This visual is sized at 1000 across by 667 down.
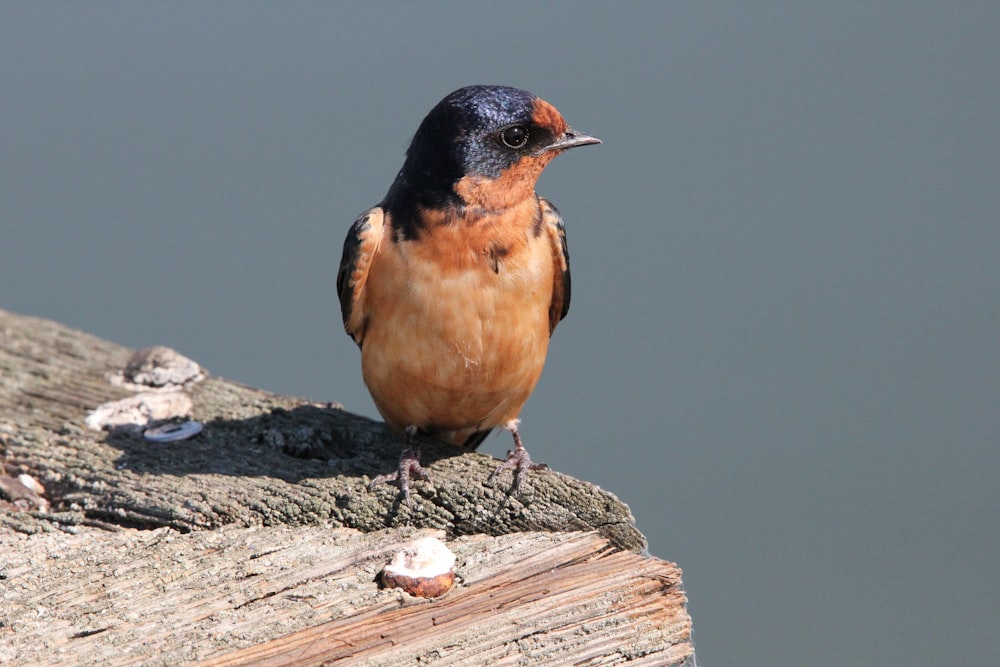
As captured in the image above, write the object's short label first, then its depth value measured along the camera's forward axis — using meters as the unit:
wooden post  5.56
